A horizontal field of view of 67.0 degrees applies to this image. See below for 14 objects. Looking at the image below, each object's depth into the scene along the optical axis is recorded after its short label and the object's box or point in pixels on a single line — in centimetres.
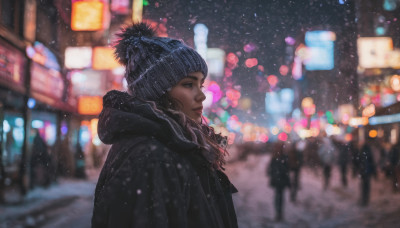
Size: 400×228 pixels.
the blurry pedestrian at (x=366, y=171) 865
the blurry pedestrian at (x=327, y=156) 1170
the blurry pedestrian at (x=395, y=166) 1112
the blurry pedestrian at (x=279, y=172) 694
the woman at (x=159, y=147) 108
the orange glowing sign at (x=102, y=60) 1365
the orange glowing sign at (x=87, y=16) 1160
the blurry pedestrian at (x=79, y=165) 1318
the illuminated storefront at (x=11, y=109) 892
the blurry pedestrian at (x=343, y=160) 1174
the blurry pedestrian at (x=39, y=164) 992
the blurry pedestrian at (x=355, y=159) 1121
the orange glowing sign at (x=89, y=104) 1435
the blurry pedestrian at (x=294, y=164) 841
